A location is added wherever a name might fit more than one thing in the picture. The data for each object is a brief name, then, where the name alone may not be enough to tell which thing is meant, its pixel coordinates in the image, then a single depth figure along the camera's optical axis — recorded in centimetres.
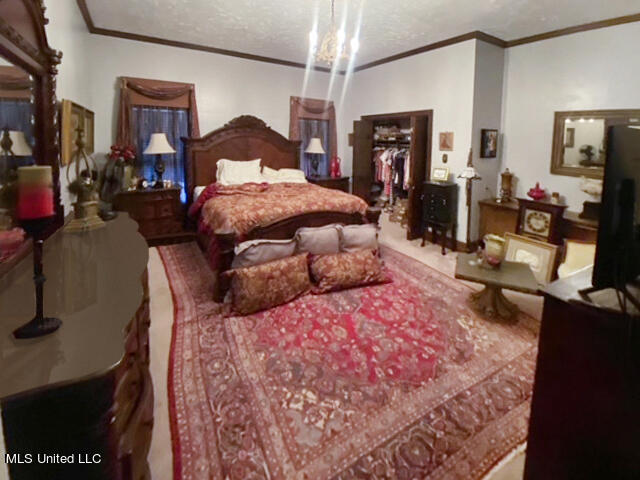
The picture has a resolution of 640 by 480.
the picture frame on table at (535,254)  332
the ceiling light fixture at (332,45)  300
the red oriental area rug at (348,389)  163
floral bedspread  340
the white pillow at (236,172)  504
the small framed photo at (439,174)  482
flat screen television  97
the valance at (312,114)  596
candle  98
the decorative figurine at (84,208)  208
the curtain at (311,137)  619
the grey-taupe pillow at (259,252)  303
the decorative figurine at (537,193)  427
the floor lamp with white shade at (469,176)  435
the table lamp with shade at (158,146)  466
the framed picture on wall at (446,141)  470
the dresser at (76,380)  79
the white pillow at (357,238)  350
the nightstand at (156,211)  452
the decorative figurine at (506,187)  457
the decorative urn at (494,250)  287
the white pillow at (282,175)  535
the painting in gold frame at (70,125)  253
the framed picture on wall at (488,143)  453
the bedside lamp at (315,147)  600
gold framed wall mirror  384
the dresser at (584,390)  102
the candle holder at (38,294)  90
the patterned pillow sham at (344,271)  320
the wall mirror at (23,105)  131
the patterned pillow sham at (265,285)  285
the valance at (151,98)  460
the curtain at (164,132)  480
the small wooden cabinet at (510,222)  373
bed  331
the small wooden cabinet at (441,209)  466
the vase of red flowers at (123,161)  377
